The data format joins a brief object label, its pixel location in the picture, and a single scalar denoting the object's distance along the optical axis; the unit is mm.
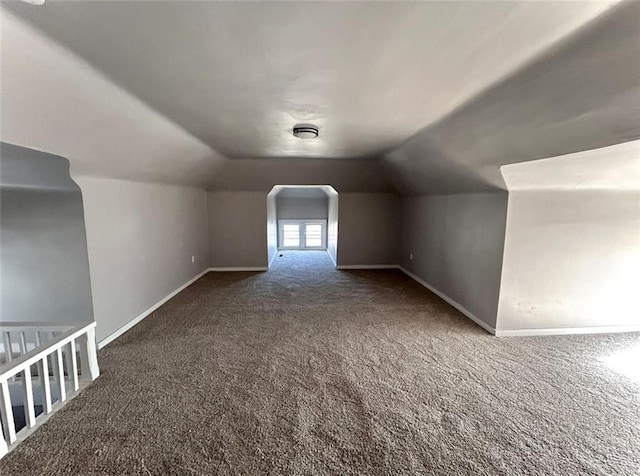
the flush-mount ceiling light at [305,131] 2693
